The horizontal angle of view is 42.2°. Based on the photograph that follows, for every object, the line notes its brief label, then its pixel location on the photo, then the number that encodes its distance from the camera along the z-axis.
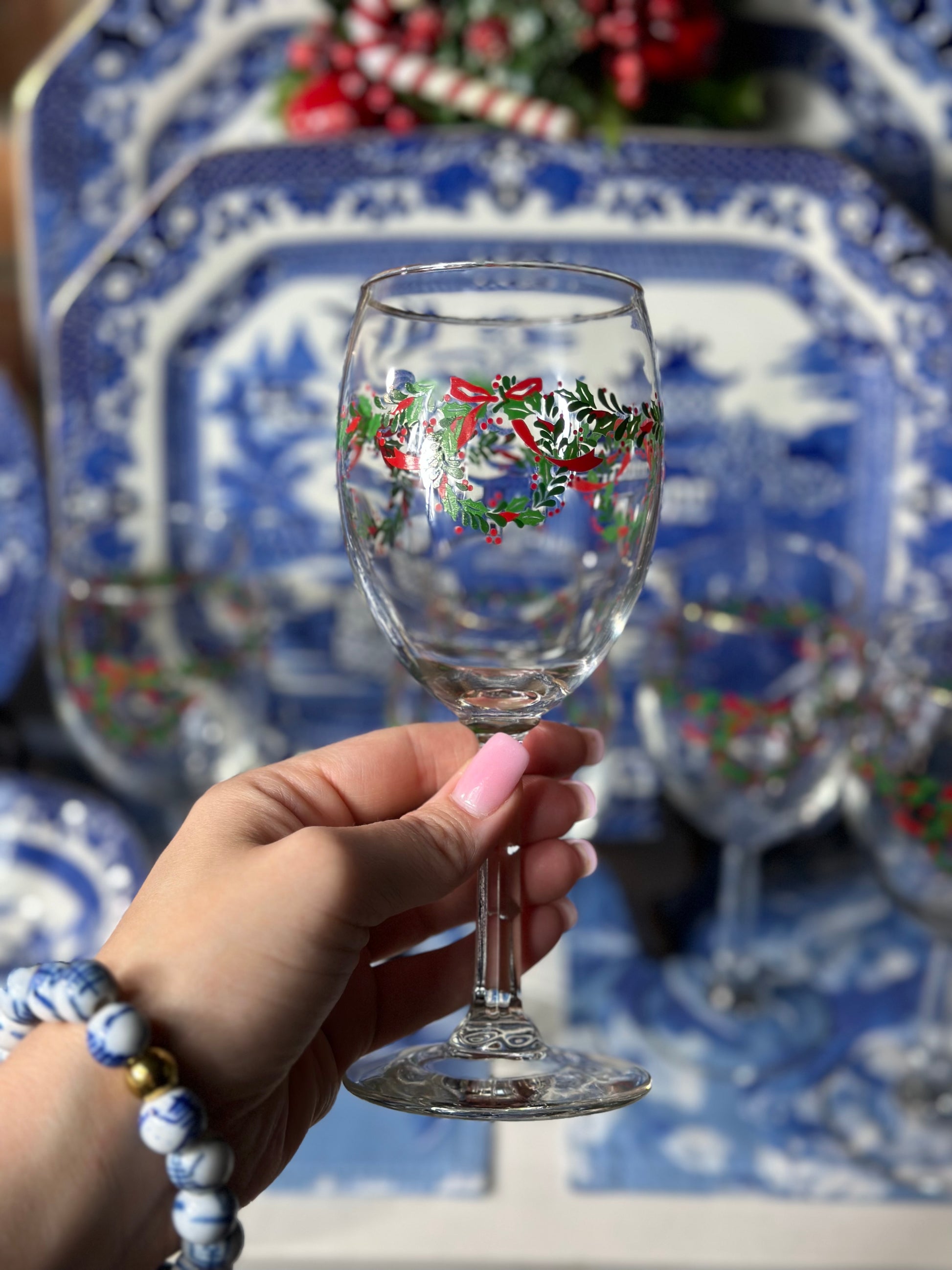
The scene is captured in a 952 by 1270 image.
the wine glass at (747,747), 0.72
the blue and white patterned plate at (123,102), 0.85
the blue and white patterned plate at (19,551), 0.86
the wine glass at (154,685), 0.76
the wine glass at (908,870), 0.64
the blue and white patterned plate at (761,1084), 0.59
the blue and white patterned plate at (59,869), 0.75
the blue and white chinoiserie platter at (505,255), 0.80
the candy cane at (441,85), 0.79
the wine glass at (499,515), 0.35
